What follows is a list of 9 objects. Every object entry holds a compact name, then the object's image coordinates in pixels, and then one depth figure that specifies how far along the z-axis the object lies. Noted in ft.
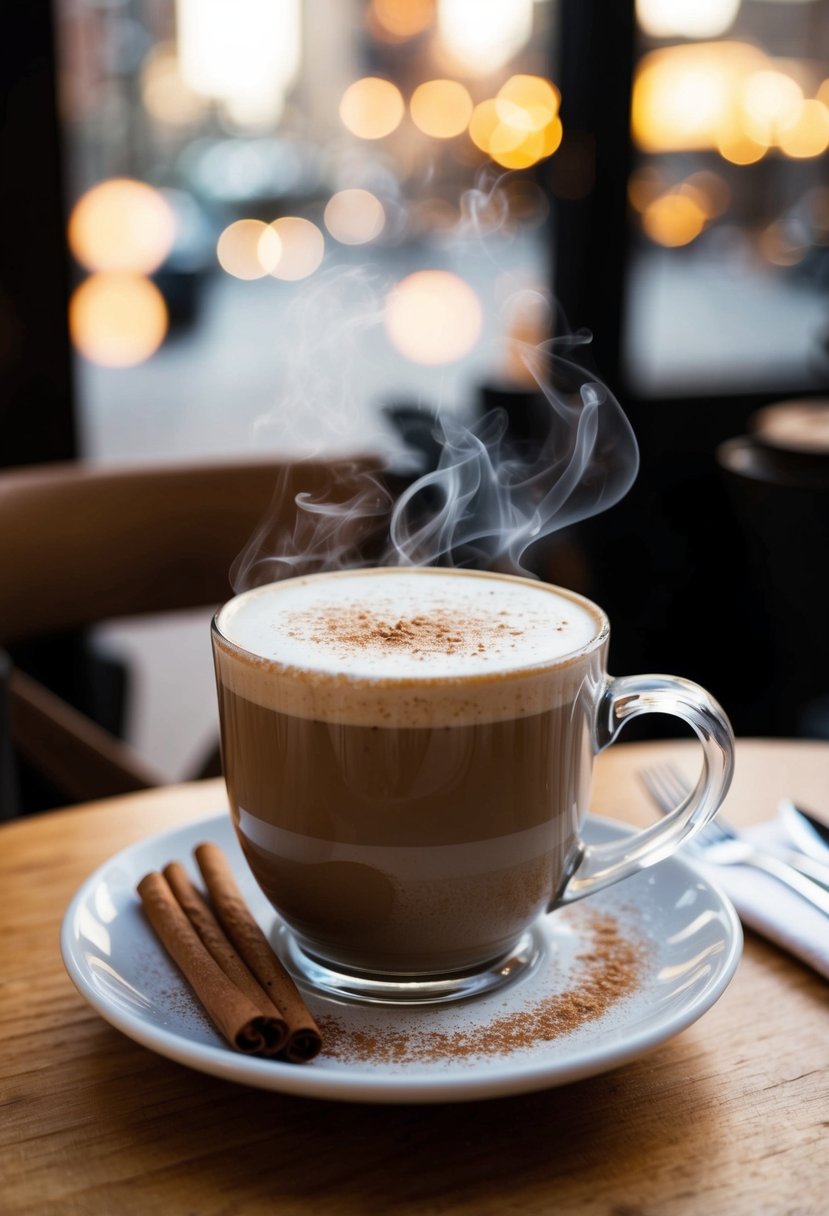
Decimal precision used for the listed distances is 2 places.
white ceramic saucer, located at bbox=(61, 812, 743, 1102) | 1.72
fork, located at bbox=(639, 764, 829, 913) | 2.46
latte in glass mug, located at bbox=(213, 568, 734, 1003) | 1.99
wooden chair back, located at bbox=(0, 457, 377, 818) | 5.00
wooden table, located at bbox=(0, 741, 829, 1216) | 1.66
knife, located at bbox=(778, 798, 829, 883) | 2.57
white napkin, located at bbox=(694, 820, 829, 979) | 2.27
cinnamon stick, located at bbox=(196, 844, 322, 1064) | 1.86
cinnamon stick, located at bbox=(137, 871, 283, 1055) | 1.84
